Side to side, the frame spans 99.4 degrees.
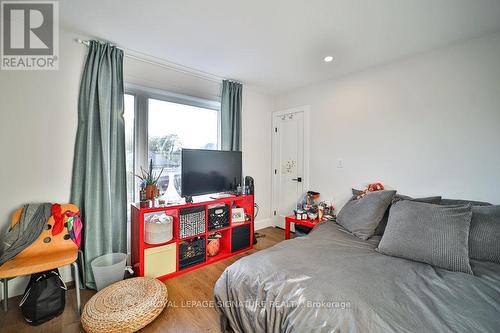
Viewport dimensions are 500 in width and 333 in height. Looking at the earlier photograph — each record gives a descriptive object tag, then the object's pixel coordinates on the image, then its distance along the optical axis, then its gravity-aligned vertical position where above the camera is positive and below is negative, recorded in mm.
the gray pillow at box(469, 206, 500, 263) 1498 -499
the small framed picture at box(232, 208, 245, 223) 2879 -668
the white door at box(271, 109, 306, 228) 3512 +56
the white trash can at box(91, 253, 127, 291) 1928 -965
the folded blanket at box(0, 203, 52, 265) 1668 -537
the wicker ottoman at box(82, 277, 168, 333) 1440 -1037
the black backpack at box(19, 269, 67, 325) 1577 -1018
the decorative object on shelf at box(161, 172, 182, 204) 2673 -330
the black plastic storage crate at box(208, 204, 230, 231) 2639 -643
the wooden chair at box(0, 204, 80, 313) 1520 -730
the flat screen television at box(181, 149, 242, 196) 2482 -67
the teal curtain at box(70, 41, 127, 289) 2043 +145
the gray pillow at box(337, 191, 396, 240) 1990 -470
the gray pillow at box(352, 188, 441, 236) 2002 -470
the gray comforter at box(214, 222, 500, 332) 964 -684
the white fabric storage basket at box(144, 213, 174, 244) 2172 -662
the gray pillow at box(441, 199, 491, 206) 1914 -330
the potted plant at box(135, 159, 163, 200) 2309 -212
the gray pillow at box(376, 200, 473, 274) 1437 -507
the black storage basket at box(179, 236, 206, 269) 2398 -1005
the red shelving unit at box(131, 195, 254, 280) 2113 -878
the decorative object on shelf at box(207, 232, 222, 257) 2684 -1013
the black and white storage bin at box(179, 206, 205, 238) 2361 -636
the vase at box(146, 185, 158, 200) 2304 -286
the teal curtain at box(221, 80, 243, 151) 3168 +772
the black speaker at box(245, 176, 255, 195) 3117 -251
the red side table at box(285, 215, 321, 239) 2818 -764
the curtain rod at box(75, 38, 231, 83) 2359 +1265
